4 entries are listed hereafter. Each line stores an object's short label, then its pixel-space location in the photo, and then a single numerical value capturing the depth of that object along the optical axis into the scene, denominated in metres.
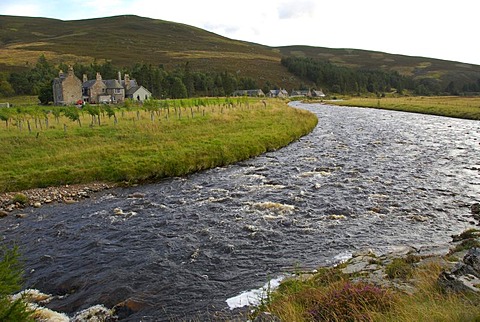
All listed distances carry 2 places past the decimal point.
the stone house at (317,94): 192.00
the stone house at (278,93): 180.50
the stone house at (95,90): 91.88
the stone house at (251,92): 162.95
